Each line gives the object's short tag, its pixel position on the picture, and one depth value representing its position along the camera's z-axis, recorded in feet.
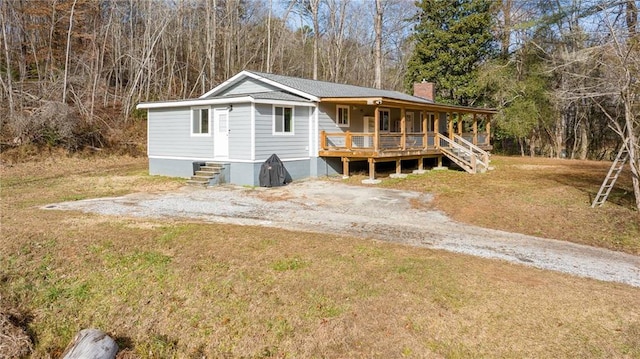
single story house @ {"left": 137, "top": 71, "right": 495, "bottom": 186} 48.21
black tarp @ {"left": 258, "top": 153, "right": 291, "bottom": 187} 46.96
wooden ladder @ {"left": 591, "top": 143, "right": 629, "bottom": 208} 34.78
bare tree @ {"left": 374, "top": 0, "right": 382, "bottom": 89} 97.14
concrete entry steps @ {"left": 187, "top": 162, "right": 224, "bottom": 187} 47.62
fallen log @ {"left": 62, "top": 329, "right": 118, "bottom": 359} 14.82
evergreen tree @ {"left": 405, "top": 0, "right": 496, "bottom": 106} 97.55
